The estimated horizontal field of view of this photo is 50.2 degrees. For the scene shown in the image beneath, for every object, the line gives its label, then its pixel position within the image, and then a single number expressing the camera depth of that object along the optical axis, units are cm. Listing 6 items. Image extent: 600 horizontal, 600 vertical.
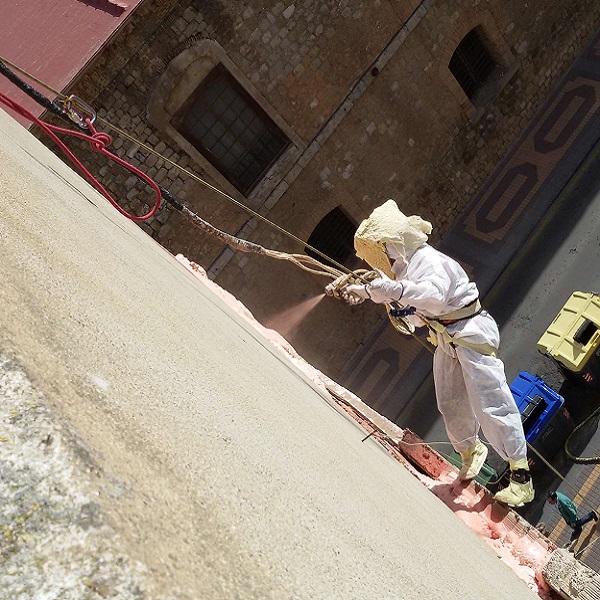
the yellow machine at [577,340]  745
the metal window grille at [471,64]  1054
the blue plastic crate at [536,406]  729
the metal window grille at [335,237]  985
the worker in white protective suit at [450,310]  453
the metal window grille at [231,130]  818
